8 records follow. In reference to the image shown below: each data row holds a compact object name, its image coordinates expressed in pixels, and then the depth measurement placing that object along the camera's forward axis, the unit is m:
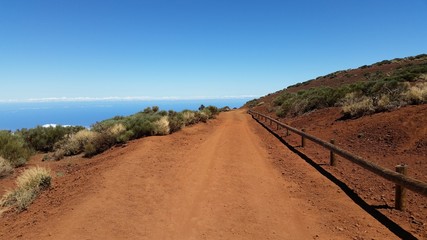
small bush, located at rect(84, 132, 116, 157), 16.19
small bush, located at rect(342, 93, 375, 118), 17.09
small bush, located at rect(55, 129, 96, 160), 17.17
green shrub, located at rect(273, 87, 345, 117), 24.77
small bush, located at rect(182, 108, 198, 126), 23.58
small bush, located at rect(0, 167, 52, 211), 8.55
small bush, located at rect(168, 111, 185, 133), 19.34
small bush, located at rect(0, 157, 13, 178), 13.42
